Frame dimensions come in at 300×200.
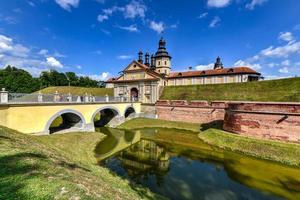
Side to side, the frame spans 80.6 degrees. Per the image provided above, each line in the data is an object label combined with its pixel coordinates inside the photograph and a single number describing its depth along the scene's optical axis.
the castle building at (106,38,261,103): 31.33
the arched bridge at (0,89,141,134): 12.12
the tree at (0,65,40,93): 48.97
